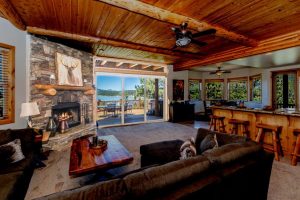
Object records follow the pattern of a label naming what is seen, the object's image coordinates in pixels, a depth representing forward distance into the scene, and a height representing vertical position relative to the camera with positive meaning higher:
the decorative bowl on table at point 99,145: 2.63 -0.79
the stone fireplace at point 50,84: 3.76 +0.28
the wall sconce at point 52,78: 4.11 +0.56
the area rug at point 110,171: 2.46 -1.28
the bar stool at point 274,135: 3.39 -0.82
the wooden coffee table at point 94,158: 2.00 -0.85
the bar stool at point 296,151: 3.08 -1.01
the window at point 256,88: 7.96 +0.60
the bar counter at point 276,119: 3.56 -0.51
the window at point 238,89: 8.55 +0.61
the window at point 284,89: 6.86 +0.49
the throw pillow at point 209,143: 2.21 -0.63
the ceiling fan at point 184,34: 2.88 +1.23
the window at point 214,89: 9.50 +0.66
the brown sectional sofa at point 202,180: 1.09 -0.65
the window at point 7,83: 3.31 +0.34
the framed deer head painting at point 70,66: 4.46 +0.97
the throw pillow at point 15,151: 2.30 -0.79
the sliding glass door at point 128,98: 6.94 +0.07
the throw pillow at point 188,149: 1.97 -0.64
